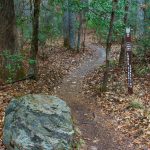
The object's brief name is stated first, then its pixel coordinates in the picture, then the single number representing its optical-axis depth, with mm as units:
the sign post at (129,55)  6812
